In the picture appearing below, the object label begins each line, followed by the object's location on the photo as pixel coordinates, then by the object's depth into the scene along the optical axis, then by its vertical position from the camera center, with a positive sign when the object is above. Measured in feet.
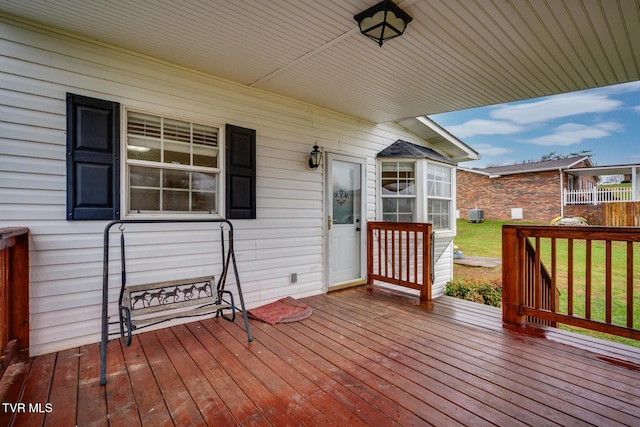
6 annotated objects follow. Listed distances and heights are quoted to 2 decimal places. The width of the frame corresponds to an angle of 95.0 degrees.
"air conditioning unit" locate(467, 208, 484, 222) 50.65 -0.09
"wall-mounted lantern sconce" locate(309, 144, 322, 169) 13.55 +2.59
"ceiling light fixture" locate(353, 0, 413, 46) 6.96 +4.86
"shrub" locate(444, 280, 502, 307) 18.34 -4.95
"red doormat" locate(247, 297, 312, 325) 10.87 -3.84
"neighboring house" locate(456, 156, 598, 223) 46.47 +4.54
